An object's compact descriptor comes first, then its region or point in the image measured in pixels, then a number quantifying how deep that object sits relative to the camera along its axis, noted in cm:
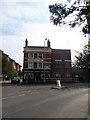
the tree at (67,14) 430
